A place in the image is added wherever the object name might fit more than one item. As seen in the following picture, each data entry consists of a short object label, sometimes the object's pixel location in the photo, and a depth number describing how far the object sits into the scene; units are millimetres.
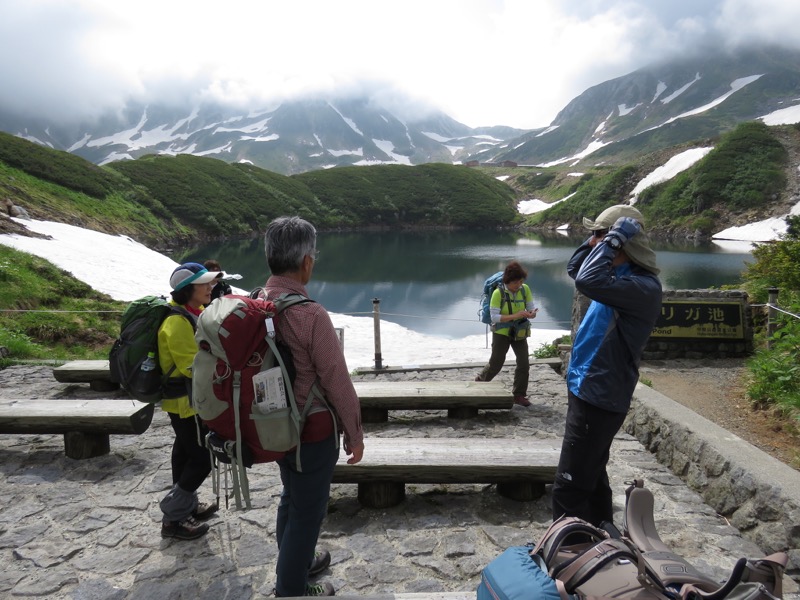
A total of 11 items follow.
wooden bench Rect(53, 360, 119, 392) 6602
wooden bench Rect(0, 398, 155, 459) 4320
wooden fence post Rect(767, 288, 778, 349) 7719
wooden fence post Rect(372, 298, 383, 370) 9375
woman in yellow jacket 3098
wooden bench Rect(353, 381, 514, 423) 5266
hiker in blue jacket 2523
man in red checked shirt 2145
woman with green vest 5887
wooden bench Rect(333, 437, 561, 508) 3523
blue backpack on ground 1398
